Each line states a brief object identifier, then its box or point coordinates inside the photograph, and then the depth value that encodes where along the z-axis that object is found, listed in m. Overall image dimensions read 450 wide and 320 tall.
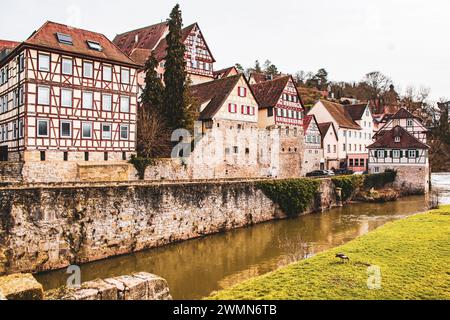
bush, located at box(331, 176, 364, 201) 35.16
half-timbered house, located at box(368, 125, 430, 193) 43.53
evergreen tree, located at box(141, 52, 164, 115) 32.34
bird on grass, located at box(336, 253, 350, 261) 11.82
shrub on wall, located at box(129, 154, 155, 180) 27.36
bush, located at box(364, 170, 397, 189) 40.55
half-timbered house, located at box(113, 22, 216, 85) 46.31
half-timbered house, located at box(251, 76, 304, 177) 41.12
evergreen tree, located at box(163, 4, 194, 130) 31.81
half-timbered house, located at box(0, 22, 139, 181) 25.03
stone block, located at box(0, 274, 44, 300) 8.10
